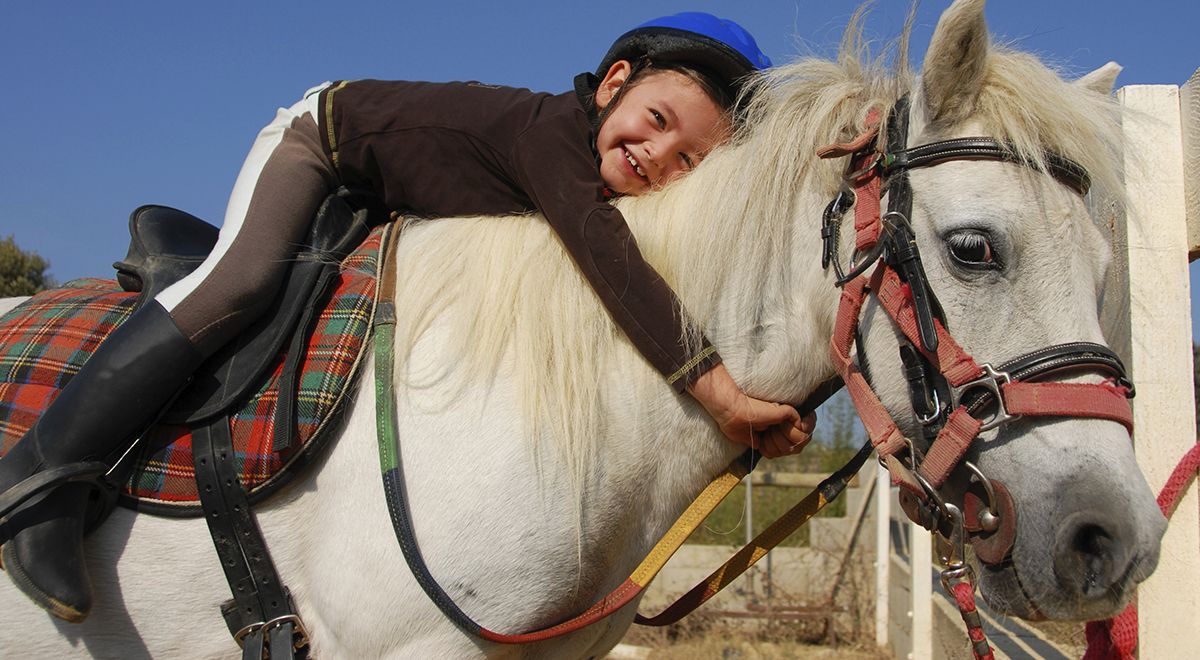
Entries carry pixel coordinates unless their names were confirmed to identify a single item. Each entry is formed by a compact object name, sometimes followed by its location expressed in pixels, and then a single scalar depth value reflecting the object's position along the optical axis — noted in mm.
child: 1832
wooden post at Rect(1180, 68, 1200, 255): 2207
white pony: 1675
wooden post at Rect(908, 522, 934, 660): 5633
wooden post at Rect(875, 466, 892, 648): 7852
